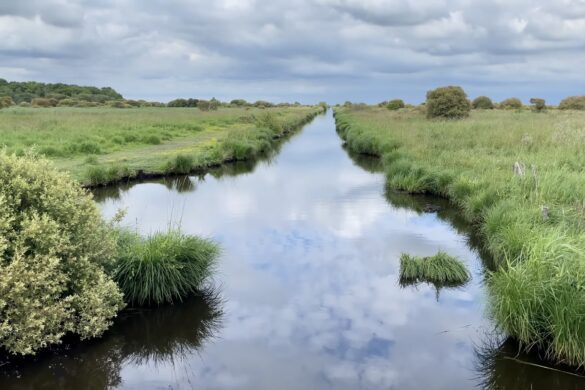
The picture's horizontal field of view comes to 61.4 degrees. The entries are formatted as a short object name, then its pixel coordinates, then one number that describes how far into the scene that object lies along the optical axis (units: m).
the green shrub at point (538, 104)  62.40
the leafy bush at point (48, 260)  5.70
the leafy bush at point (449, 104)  39.66
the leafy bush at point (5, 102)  71.37
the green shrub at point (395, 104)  79.49
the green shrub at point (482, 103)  72.50
